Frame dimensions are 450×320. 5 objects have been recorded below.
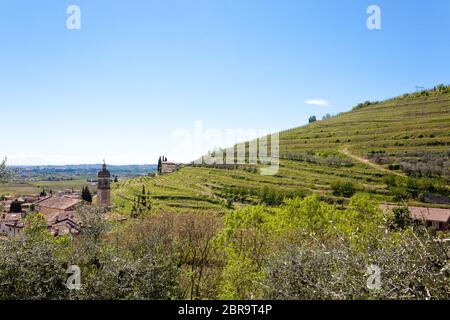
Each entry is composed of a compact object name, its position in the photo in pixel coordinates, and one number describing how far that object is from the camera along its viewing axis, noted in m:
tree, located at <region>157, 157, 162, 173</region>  153.60
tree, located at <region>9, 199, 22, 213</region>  98.06
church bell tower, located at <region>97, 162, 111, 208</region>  81.97
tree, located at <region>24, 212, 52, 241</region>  34.08
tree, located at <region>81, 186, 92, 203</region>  108.84
